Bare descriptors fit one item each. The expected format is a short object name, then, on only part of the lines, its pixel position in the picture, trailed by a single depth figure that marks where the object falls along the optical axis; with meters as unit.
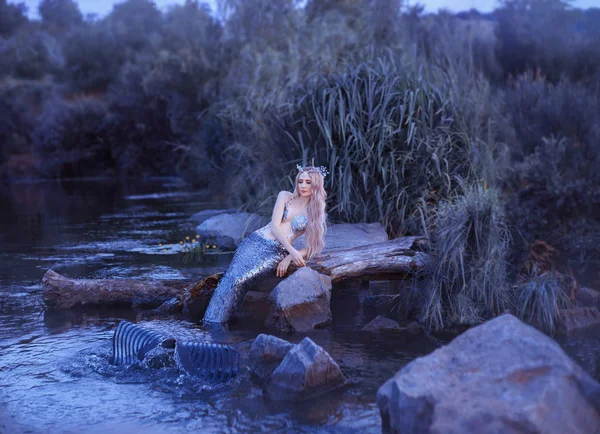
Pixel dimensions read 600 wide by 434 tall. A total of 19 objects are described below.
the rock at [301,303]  5.89
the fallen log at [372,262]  6.46
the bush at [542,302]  5.64
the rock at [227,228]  9.38
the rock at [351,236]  7.10
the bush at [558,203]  7.77
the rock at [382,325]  5.80
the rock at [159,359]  4.91
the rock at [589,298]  6.26
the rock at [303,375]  4.26
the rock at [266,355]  4.66
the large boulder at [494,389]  3.17
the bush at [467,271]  5.89
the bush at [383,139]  8.05
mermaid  6.29
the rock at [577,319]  5.60
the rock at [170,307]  6.58
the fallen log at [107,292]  6.69
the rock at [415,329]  5.68
